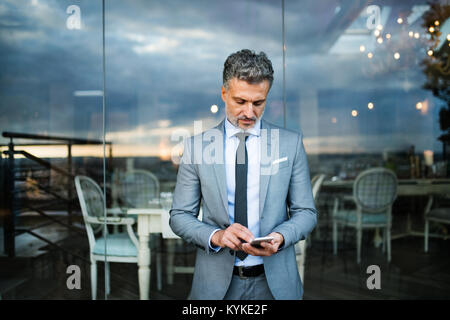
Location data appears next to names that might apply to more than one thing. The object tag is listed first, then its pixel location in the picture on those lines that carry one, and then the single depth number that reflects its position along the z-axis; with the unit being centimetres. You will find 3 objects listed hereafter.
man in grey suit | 120
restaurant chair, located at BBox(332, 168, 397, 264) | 405
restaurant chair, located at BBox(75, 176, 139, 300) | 273
